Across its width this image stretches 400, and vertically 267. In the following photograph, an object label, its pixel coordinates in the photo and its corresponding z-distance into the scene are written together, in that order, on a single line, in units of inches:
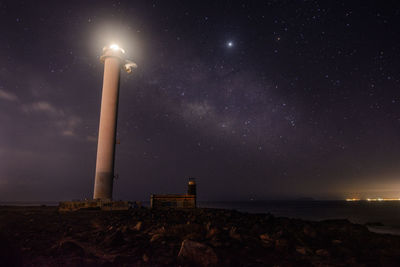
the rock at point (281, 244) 349.1
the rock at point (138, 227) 427.9
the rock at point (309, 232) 450.3
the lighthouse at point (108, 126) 1139.3
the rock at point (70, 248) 295.6
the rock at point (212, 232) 374.0
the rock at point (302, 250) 336.0
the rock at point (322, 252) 337.4
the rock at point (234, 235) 378.3
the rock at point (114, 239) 330.3
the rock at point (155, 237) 351.8
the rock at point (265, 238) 380.9
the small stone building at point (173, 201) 1178.6
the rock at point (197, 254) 280.5
